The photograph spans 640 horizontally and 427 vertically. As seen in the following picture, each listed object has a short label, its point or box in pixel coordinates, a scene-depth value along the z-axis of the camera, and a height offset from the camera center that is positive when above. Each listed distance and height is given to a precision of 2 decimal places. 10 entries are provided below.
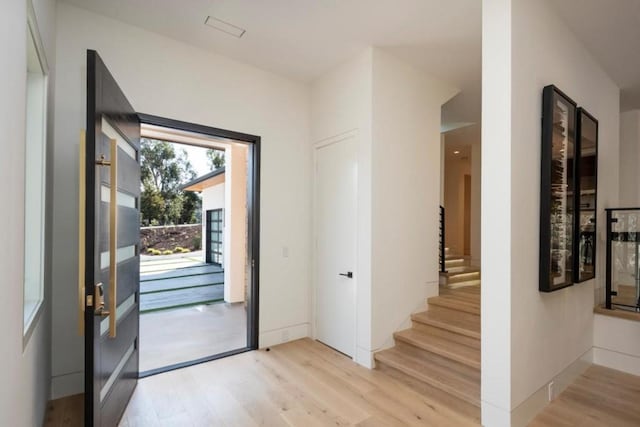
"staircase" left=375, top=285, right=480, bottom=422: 2.53 -1.30
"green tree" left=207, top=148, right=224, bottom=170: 16.22 +2.74
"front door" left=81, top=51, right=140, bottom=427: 1.76 -0.21
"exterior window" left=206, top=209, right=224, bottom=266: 10.68 -0.84
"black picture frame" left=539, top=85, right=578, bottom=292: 2.38 +0.18
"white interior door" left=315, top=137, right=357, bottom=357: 3.41 -0.35
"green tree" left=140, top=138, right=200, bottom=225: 14.33 +1.25
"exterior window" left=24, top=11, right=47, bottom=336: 2.14 +0.21
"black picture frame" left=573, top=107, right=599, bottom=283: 2.72 +0.16
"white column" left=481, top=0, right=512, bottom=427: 2.13 -0.01
